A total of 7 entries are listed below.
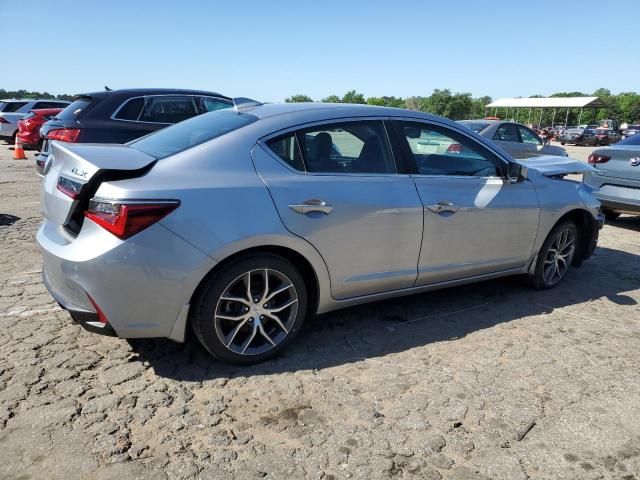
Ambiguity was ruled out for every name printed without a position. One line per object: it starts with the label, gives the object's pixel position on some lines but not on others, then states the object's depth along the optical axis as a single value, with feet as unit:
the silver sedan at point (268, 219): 9.05
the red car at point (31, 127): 48.32
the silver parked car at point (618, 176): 24.12
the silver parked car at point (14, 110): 59.47
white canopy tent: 167.22
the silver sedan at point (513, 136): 38.65
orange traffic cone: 46.19
